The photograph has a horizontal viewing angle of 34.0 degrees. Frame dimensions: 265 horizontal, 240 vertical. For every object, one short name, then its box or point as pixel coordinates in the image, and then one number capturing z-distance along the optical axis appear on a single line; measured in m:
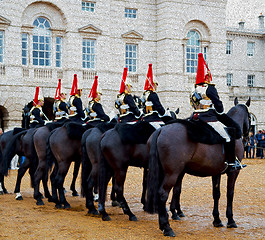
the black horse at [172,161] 7.79
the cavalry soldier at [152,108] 10.02
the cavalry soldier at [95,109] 11.77
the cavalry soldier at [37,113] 13.78
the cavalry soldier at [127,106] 10.69
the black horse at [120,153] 9.29
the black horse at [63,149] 10.77
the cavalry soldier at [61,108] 13.16
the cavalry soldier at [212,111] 8.38
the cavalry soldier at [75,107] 12.31
